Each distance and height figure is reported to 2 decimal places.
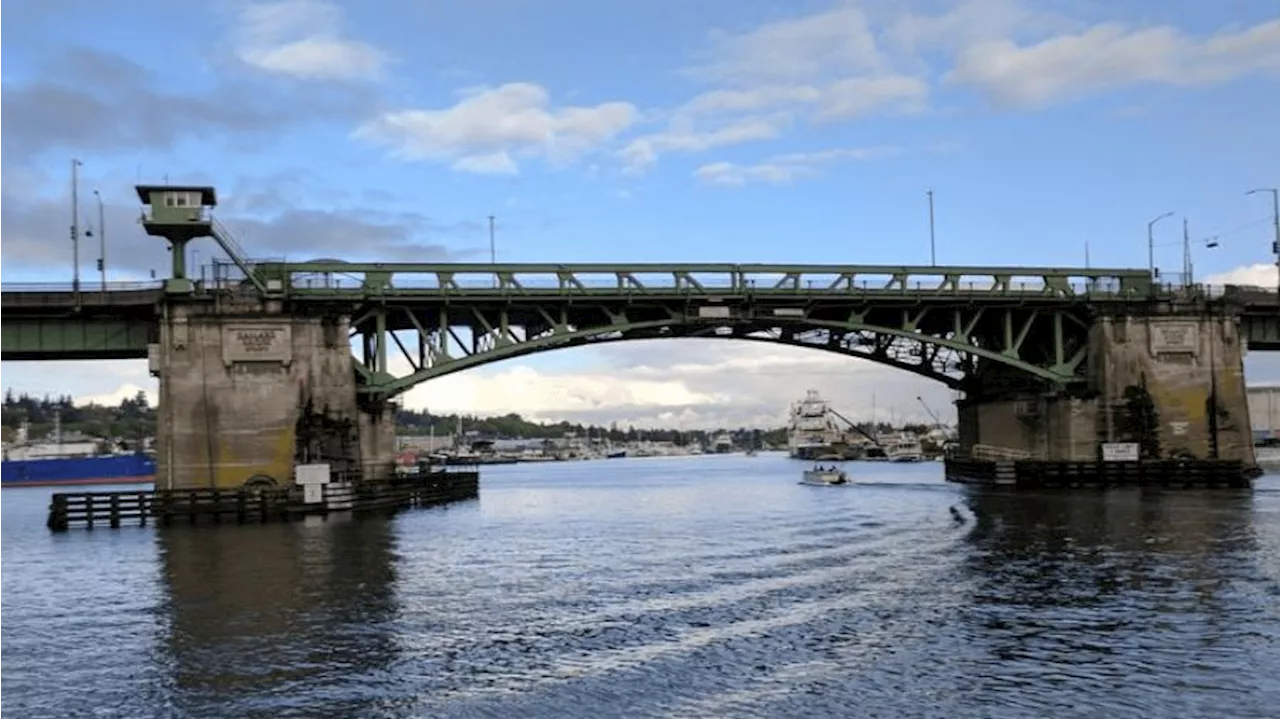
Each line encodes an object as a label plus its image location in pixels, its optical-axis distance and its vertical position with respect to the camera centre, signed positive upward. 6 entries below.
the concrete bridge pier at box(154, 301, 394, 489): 65.88 +2.07
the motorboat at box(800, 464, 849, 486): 109.38 -6.15
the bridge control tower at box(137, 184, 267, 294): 65.44 +12.41
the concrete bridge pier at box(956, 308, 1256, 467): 80.56 +0.52
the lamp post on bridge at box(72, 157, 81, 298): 69.88 +12.66
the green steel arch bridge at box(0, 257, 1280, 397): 69.00 +7.22
